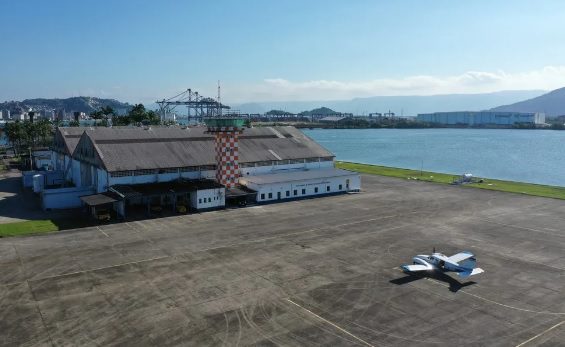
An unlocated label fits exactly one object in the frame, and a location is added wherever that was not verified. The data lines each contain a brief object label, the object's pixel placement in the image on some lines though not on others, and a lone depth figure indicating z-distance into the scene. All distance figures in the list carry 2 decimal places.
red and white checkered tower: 62.31
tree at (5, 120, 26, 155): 122.56
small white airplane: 34.19
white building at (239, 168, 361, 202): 62.95
